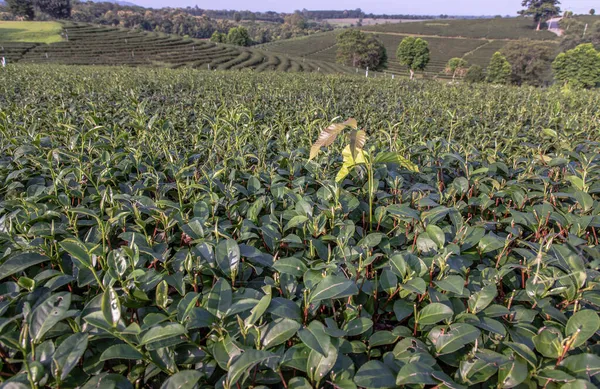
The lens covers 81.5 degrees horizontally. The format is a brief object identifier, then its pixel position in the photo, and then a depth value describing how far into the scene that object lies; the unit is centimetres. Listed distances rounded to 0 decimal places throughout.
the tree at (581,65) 3497
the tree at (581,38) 4582
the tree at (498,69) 4244
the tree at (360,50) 4838
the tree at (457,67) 5097
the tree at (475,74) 4644
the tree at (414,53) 4700
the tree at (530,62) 4456
